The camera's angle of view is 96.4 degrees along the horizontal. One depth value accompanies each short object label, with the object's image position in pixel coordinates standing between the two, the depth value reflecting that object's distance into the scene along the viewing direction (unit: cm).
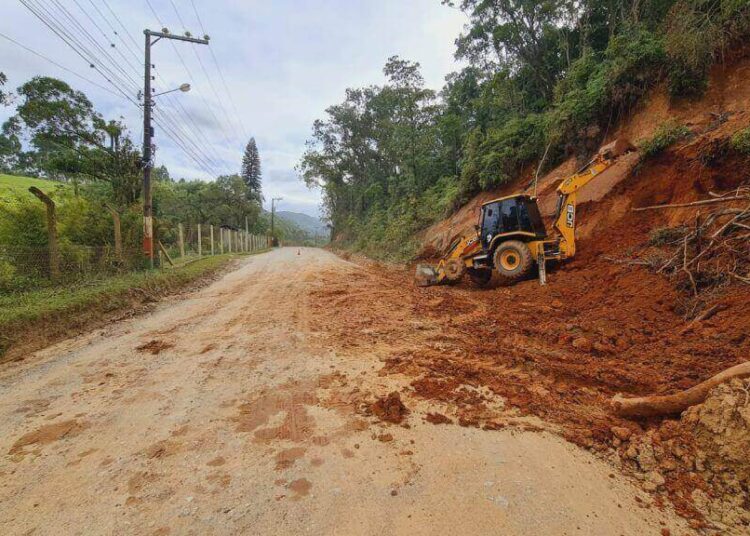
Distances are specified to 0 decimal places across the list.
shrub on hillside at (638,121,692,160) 833
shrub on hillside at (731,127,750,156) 676
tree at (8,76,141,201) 1380
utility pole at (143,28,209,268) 1150
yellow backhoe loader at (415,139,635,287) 835
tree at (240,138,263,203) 6225
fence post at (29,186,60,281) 759
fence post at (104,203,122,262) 970
